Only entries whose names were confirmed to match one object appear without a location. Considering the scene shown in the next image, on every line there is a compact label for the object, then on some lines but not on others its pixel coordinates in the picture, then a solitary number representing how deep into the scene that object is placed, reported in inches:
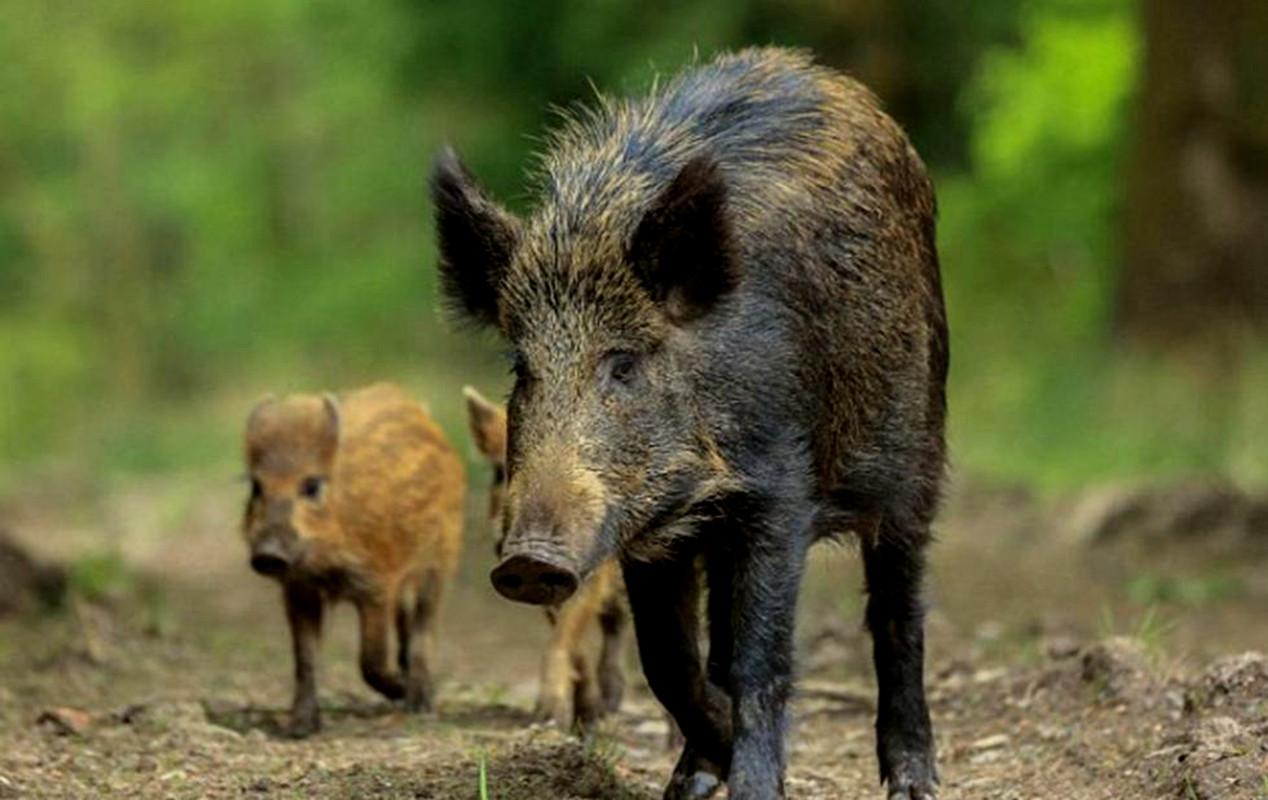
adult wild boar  448.4
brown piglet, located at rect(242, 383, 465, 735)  657.0
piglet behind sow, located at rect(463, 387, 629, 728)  641.0
